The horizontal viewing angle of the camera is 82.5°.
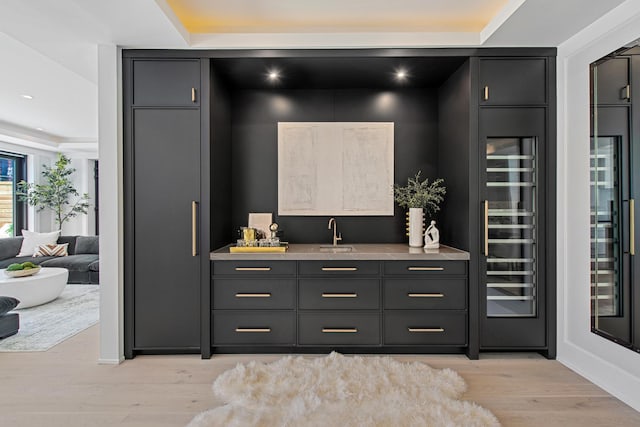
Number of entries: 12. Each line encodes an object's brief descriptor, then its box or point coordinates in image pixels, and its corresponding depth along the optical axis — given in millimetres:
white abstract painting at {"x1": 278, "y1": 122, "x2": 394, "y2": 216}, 3703
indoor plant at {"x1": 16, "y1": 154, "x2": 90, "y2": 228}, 7500
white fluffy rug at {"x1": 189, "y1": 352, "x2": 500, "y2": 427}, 2086
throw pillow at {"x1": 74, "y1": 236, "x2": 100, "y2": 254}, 6723
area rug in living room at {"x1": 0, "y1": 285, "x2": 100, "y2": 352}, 3414
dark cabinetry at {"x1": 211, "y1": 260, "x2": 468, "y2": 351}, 3068
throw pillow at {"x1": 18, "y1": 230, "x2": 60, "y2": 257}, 6531
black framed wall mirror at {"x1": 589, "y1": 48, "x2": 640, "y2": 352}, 2365
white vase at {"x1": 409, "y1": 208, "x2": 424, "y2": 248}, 3400
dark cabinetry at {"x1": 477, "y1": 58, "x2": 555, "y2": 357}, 3043
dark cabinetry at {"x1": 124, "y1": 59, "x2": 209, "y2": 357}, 3031
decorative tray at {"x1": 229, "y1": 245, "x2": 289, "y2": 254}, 3152
